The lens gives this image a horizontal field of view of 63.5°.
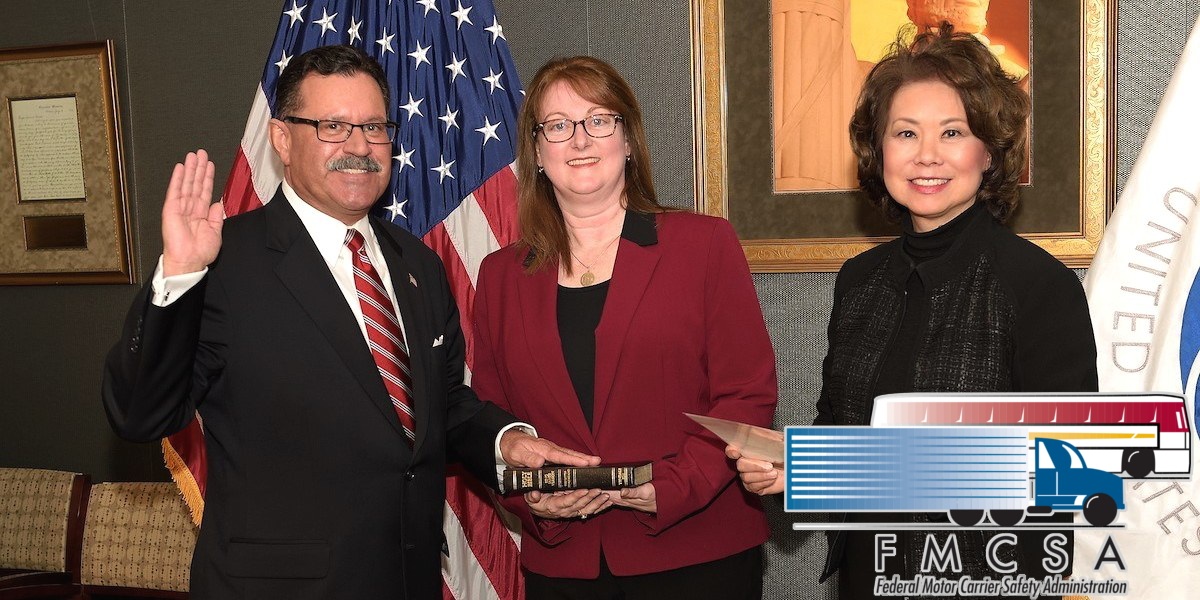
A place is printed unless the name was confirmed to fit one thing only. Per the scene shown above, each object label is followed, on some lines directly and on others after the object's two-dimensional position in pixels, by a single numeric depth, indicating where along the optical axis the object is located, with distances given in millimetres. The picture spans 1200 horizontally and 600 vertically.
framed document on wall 4613
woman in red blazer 2559
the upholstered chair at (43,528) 4391
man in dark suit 2244
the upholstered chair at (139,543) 4242
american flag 3818
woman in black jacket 2023
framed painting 3449
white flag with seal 2824
